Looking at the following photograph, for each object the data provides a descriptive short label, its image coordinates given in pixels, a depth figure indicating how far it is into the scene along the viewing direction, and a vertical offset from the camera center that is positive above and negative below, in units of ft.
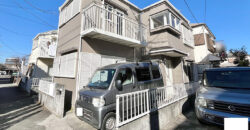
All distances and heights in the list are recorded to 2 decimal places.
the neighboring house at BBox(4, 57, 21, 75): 95.96 +6.33
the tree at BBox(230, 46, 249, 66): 48.13 +7.13
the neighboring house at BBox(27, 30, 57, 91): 37.40 +4.53
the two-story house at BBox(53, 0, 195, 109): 18.21 +6.73
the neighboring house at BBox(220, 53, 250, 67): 59.55 +3.89
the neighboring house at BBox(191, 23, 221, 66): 44.05 +12.16
